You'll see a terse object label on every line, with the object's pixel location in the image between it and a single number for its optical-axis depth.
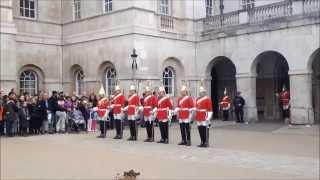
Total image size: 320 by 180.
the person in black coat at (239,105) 23.41
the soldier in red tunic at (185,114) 15.02
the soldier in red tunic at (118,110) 17.06
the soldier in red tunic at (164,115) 15.66
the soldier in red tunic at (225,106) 24.81
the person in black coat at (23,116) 18.14
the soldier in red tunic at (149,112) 16.28
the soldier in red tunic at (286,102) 22.39
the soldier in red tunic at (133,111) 16.61
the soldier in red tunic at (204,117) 14.35
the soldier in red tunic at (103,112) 17.53
